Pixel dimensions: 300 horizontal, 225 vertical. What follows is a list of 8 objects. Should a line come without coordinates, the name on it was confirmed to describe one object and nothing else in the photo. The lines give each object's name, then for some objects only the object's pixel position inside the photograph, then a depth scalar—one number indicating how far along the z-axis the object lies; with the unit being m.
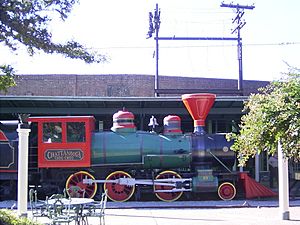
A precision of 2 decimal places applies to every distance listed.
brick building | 32.66
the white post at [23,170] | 9.96
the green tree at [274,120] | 6.19
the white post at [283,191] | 10.36
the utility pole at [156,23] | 24.83
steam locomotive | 14.64
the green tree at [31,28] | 6.60
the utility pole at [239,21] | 24.95
